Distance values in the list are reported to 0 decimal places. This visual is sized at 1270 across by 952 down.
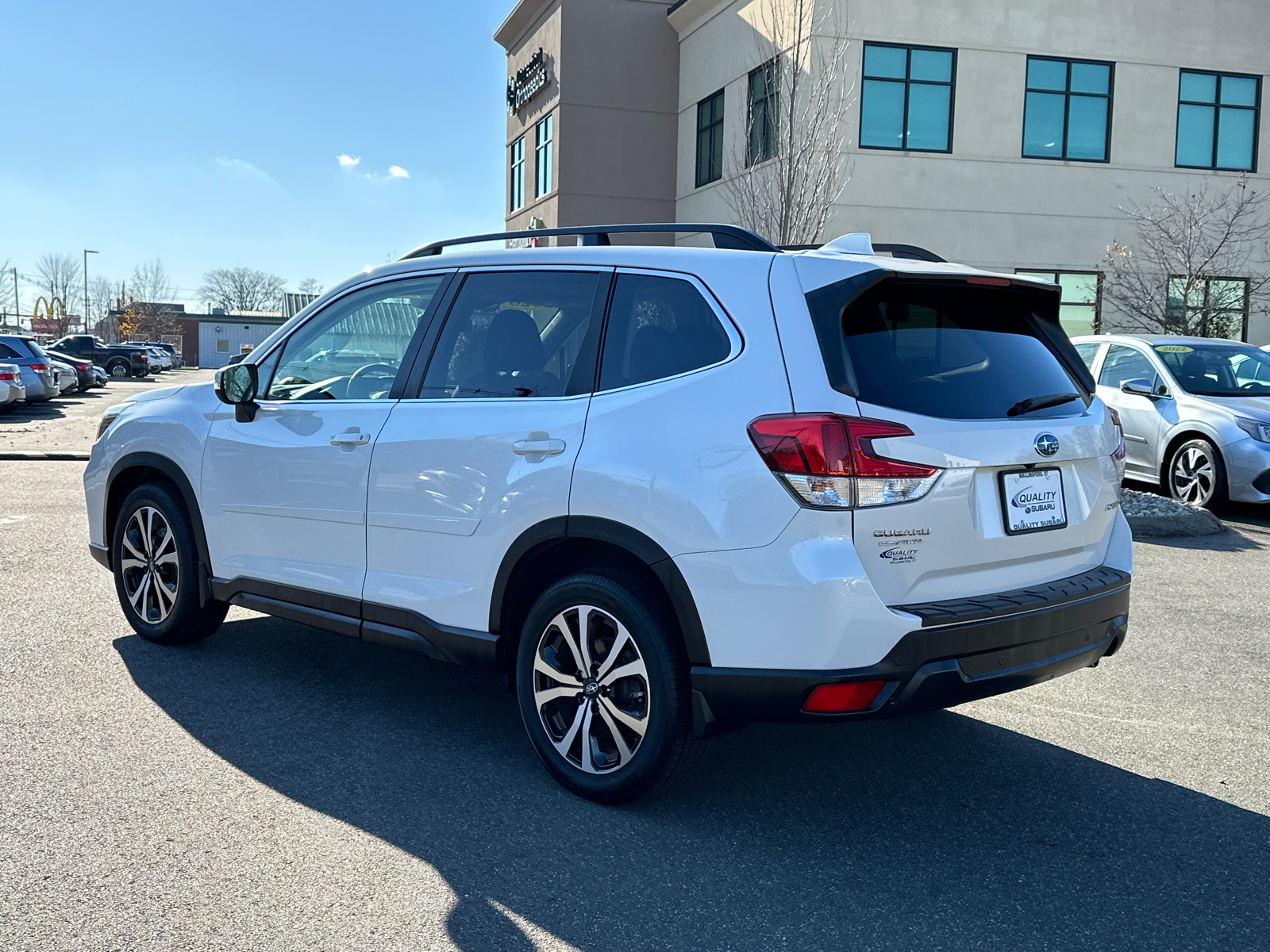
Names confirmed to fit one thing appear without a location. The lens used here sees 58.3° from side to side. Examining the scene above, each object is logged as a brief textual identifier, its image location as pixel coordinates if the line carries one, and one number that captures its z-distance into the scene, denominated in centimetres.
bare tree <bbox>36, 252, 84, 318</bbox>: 11262
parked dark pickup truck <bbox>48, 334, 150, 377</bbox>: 4881
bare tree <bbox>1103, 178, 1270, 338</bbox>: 2358
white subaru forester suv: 329
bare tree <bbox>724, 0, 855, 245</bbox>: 1695
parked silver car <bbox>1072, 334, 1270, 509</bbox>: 1057
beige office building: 2450
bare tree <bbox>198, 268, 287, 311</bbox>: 11638
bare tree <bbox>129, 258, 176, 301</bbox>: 11762
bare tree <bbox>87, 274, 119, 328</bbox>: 12050
